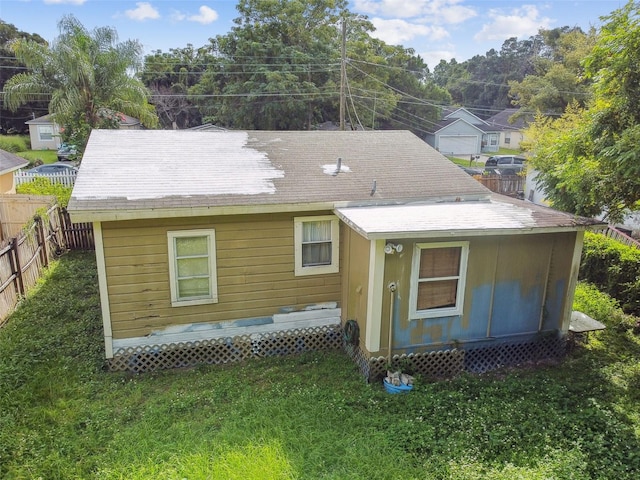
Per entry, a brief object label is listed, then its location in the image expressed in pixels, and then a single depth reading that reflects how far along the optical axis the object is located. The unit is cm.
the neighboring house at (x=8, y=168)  1724
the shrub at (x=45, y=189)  1638
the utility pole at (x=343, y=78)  2378
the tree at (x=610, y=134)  704
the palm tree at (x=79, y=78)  1852
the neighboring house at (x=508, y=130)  5269
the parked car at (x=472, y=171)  3032
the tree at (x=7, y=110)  4488
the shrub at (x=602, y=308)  990
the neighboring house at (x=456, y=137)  4491
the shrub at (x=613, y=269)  1053
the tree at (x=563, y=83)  3165
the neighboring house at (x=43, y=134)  4038
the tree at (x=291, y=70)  3391
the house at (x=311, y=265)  740
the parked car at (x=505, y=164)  3316
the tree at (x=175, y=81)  4350
